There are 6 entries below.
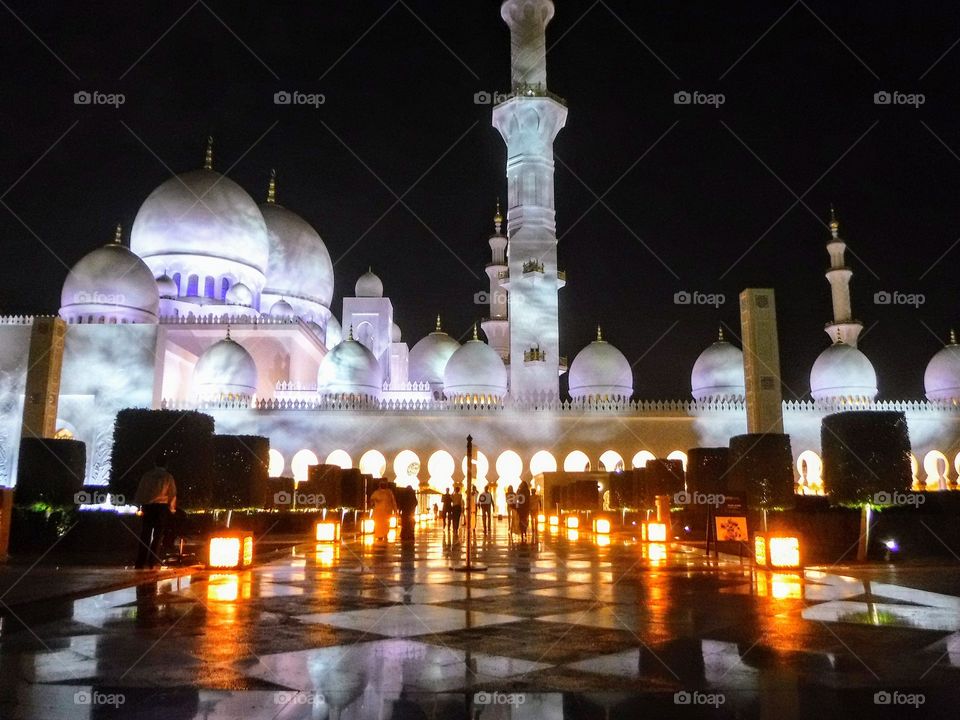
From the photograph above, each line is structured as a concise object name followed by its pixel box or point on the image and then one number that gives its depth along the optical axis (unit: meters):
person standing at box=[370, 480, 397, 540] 14.32
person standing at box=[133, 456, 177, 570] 8.55
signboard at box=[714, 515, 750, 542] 10.37
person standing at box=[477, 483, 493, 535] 16.56
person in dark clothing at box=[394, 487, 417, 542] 14.59
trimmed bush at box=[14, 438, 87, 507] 12.33
